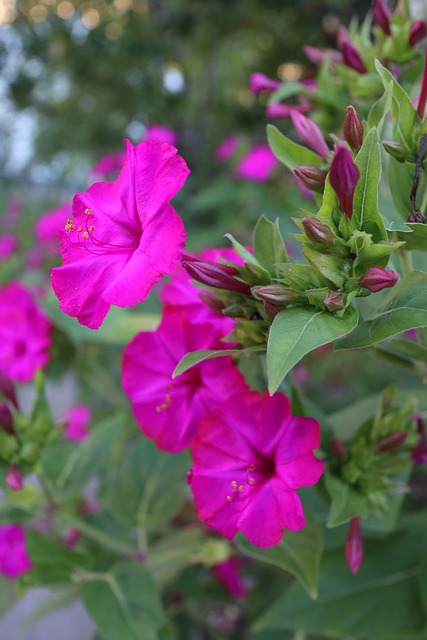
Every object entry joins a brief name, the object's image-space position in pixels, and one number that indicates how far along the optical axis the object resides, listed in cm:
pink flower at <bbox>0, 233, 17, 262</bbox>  65
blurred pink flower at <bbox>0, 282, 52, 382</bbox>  38
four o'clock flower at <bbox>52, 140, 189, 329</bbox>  19
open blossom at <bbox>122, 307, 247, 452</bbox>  22
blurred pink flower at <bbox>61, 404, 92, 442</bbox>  51
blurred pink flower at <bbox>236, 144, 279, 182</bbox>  65
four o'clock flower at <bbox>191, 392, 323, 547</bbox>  20
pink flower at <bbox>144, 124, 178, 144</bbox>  69
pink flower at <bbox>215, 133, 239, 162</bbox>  75
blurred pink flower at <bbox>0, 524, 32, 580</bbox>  34
